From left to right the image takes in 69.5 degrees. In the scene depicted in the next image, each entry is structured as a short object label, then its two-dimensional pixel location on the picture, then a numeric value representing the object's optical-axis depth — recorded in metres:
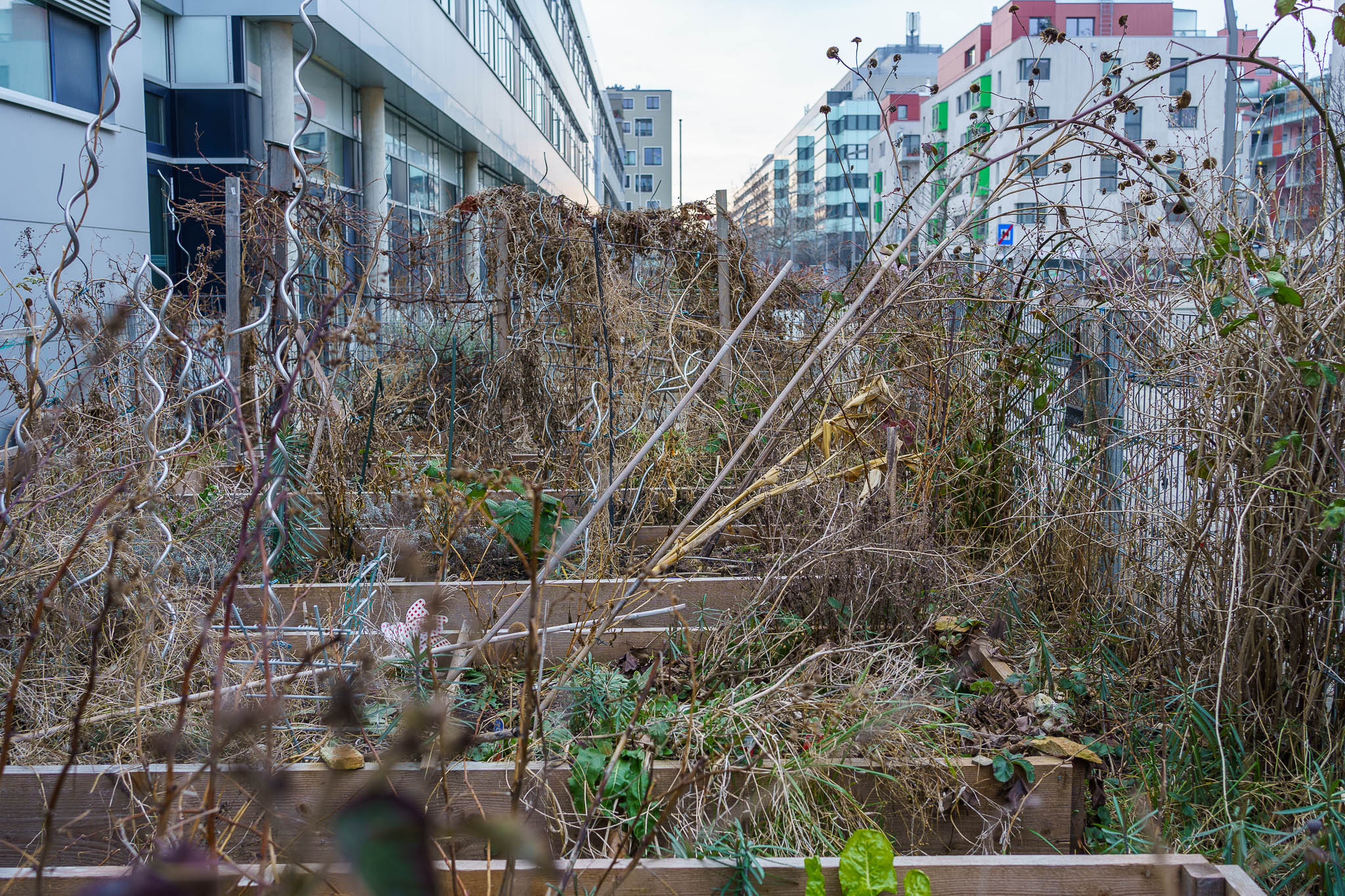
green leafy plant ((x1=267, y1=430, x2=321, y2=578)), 4.37
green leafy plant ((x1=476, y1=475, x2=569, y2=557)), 4.07
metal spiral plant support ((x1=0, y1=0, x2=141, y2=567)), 2.36
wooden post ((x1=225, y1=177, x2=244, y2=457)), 5.35
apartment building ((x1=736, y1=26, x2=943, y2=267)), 75.94
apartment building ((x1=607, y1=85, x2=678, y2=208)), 104.75
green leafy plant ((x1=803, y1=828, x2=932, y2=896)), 2.13
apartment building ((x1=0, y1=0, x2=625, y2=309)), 8.73
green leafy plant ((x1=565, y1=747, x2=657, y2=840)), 2.52
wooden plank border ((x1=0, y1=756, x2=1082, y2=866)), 2.43
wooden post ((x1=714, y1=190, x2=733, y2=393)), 7.88
